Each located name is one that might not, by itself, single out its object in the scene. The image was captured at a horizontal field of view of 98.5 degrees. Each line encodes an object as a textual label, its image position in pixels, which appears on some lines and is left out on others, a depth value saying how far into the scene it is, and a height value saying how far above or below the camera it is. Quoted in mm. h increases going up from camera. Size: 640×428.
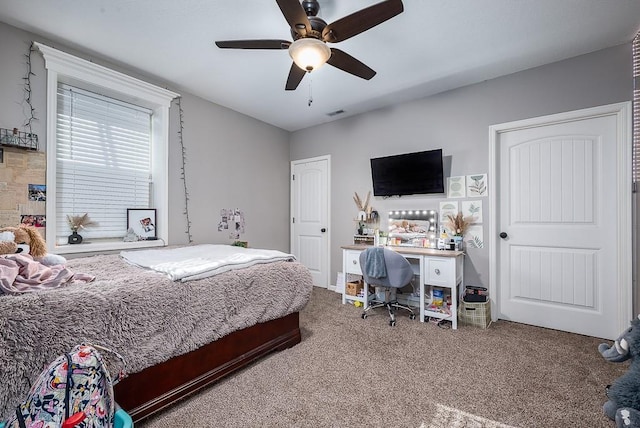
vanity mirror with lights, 3299 -155
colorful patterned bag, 986 -677
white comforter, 1744 -333
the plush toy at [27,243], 1618 -167
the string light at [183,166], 3199 +578
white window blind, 2484 +556
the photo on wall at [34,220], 2162 -31
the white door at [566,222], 2414 -62
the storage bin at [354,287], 3490 -916
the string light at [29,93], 2193 +979
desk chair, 2738 -537
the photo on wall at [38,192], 2207 +194
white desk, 2730 -574
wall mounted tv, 3211 +518
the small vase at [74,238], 2461 -200
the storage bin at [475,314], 2713 -987
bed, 1131 -575
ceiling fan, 1538 +1148
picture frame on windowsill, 2885 -66
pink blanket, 1224 -293
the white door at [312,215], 4277 +12
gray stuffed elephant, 1331 -892
